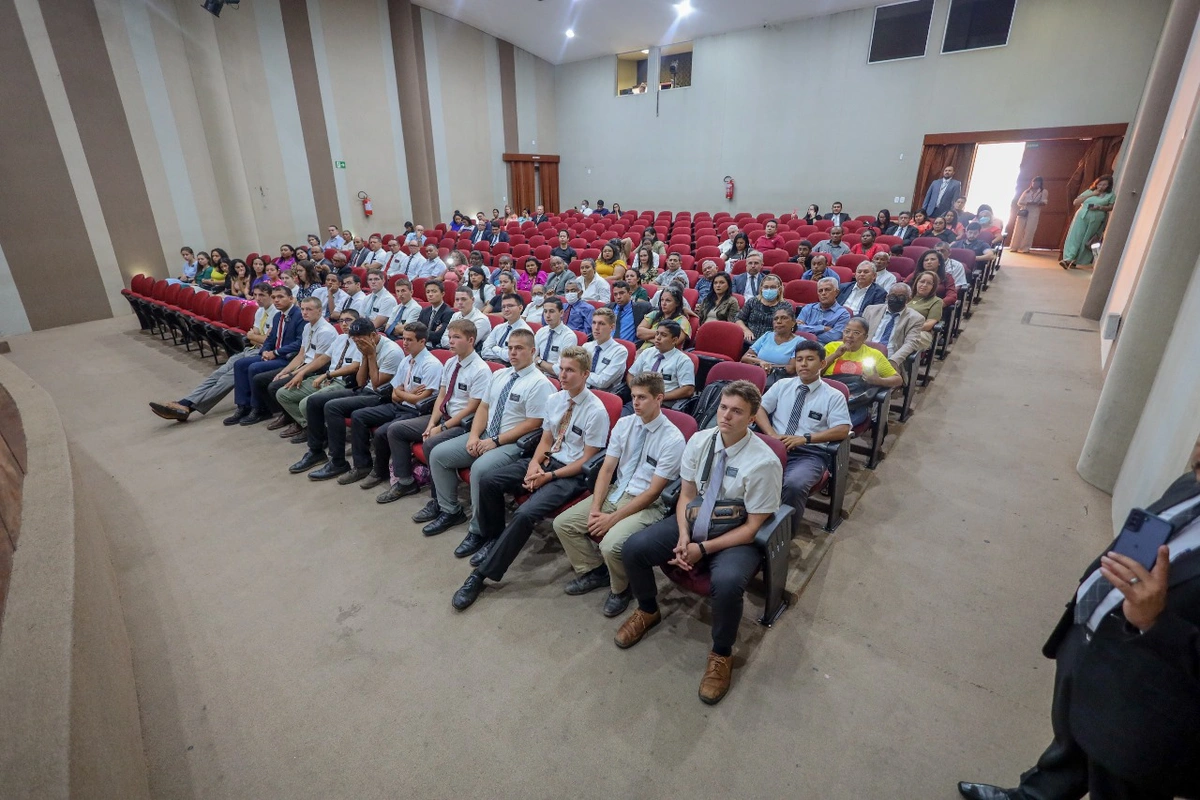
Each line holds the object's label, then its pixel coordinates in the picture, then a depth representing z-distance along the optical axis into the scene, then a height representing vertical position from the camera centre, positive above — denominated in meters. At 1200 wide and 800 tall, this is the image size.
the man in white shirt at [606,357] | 3.77 -1.04
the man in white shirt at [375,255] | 9.03 -0.79
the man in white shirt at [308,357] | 4.32 -1.21
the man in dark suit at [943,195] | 9.44 +0.21
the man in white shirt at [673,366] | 3.51 -1.02
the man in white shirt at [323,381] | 4.15 -1.33
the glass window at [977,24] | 9.35 +3.13
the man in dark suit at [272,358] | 4.73 -1.32
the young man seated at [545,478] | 2.57 -1.34
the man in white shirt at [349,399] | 3.72 -1.32
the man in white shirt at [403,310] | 5.39 -1.02
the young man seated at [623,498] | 2.43 -1.32
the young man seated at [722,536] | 2.02 -1.27
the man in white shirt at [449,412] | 3.34 -1.26
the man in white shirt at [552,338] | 4.24 -1.02
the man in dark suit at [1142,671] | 1.06 -0.95
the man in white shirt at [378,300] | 5.73 -0.97
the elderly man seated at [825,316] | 4.39 -0.90
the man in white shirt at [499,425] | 3.08 -1.25
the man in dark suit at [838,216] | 9.47 -0.17
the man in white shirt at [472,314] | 4.80 -0.95
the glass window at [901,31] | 10.05 +3.25
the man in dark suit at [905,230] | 7.86 -0.34
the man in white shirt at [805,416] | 2.76 -1.10
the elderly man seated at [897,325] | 3.82 -0.86
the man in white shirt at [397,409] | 3.62 -1.33
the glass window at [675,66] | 12.96 +3.30
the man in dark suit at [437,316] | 5.12 -1.03
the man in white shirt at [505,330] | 4.41 -1.01
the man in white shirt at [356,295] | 5.73 -0.94
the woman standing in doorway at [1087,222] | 8.37 -0.23
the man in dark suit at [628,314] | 4.78 -0.93
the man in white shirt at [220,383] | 4.62 -1.55
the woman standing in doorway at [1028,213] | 10.40 -0.13
